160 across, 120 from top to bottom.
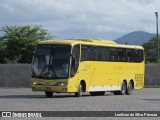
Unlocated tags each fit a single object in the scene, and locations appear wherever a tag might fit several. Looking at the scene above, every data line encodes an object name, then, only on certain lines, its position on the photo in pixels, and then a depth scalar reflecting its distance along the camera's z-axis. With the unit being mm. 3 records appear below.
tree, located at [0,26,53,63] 71625
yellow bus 30953
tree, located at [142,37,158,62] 114381
